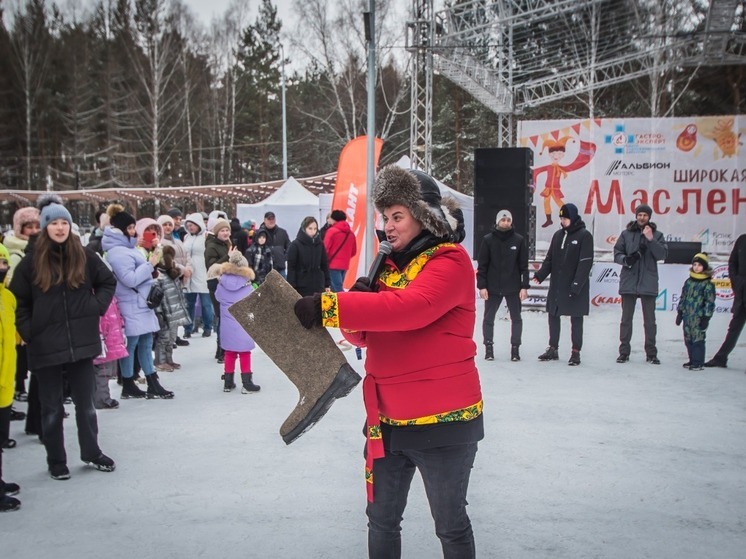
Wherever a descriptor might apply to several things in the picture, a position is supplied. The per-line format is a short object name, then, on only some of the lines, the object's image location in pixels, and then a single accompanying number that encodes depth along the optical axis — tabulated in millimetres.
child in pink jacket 5281
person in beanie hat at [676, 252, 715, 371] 6960
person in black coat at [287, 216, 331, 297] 7973
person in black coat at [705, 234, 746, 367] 6898
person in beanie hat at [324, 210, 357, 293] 9273
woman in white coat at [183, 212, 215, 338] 8758
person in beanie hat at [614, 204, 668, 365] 7398
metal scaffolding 15617
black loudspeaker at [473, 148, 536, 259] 10391
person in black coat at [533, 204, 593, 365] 7344
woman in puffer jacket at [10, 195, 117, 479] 3709
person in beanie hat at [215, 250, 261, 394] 6035
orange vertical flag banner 10875
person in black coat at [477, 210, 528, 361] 7566
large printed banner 12156
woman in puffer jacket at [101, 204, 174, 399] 5484
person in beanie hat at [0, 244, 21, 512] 3484
